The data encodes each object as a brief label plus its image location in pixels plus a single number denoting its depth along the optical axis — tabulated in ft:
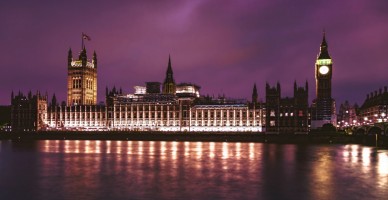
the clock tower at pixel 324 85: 641.40
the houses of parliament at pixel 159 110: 465.88
